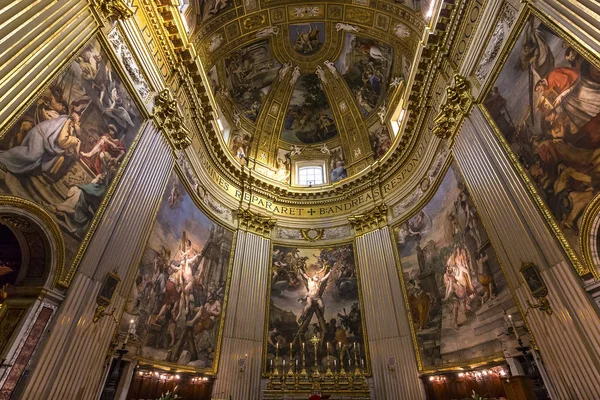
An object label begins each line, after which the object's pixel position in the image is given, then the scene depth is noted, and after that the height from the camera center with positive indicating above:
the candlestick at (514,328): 7.37 +1.58
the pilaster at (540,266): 5.87 +2.62
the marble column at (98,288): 6.31 +2.42
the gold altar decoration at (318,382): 12.08 +0.84
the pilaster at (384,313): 11.62 +3.36
